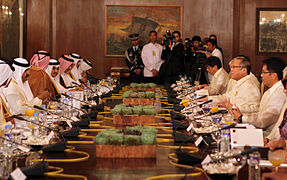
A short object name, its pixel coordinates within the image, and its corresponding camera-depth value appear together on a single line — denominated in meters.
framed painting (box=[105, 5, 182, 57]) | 12.40
